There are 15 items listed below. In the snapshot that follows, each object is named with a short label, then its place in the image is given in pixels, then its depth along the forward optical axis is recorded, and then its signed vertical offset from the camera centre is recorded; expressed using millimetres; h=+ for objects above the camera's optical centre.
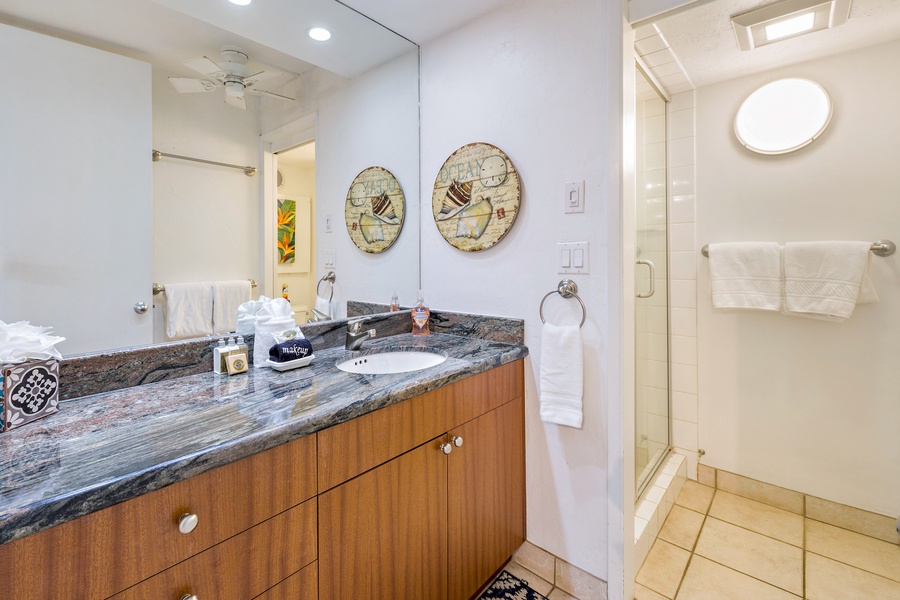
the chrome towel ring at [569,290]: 1437 +34
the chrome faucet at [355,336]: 1578 -139
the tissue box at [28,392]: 791 -184
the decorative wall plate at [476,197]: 1611 +442
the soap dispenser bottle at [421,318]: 1838 -80
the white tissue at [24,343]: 812 -84
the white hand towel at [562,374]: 1415 -271
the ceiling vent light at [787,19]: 1426 +1052
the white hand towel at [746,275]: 1881 +111
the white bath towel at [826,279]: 1680 +80
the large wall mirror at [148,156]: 937 +418
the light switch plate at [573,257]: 1418 +154
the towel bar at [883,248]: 1657 +204
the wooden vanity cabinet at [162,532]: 551 -369
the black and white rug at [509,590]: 1445 -1073
